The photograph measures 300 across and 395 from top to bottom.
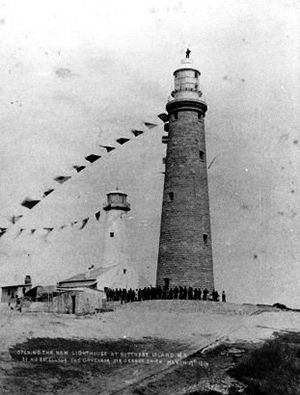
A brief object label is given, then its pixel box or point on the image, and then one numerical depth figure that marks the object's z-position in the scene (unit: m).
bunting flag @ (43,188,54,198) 20.48
